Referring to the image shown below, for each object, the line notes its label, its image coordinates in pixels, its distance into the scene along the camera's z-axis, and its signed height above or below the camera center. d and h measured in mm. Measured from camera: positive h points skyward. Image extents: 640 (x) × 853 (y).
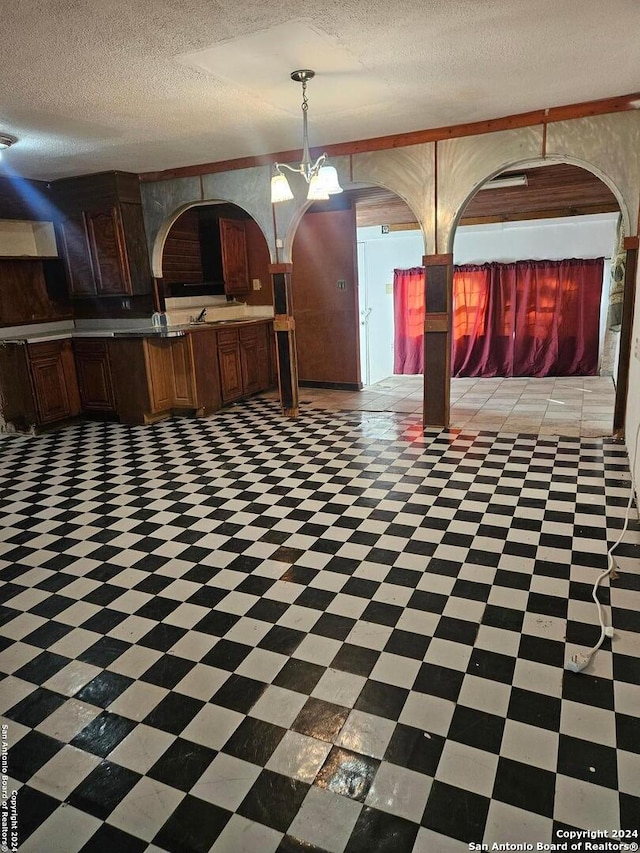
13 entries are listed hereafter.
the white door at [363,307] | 10250 -632
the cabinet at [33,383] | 5637 -927
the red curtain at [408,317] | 9750 -800
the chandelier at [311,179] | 3378 +598
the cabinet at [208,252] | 6941 +360
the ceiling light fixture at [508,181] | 5957 +873
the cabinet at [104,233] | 6000 +571
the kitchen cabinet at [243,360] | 6445 -960
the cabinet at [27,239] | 6199 +568
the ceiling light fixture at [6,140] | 4277 +1146
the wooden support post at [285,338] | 5852 -627
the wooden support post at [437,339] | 5000 -625
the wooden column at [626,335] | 4316 -594
